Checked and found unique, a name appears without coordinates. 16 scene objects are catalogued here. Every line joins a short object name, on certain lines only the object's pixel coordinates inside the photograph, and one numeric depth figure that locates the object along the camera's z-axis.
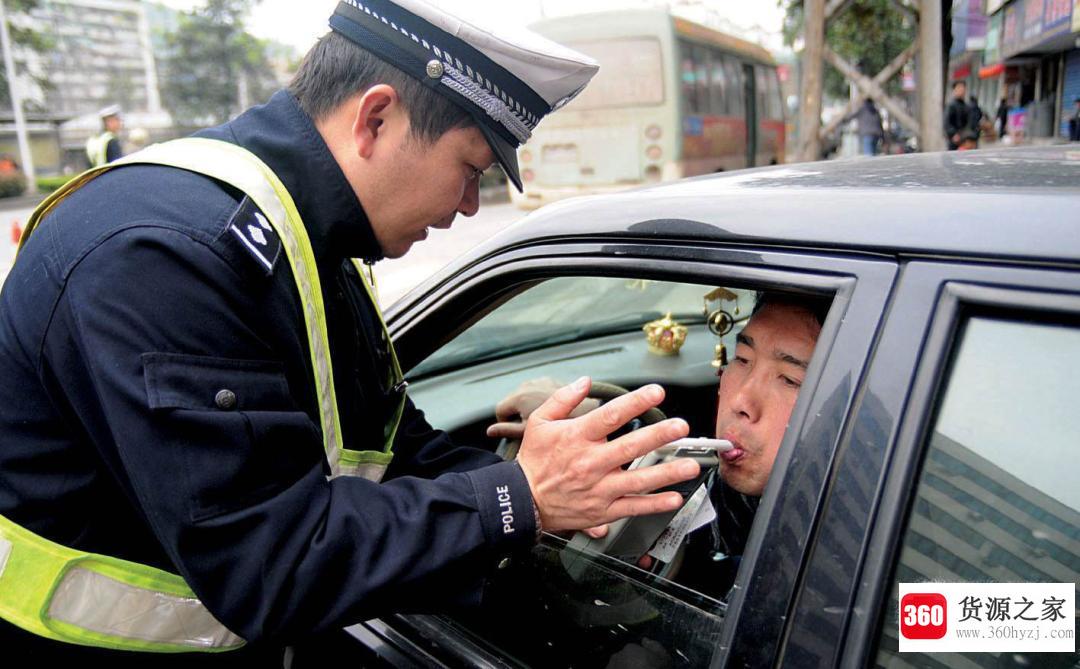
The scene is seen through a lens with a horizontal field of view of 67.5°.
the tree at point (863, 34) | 9.16
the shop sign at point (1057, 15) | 14.12
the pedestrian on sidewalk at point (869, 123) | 14.41
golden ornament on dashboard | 2.58
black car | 0.79
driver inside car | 1.36
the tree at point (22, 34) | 25.12
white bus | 9.54
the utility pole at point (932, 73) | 6.00
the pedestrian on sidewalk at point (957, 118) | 13.52
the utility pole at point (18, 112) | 22.52
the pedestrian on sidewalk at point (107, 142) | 8.80
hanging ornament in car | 1.90
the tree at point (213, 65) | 31.17
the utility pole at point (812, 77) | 6.35
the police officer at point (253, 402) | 0.97
